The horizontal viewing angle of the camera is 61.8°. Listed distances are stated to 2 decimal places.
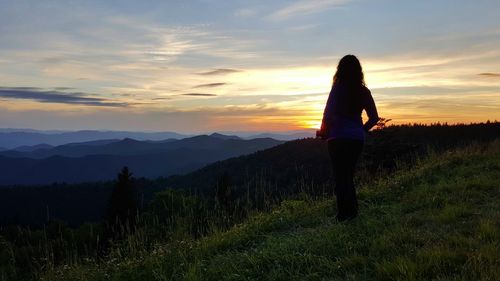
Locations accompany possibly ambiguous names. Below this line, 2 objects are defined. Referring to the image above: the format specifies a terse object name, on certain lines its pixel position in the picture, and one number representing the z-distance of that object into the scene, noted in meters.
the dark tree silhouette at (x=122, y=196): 38.06
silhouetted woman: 6.07
